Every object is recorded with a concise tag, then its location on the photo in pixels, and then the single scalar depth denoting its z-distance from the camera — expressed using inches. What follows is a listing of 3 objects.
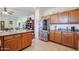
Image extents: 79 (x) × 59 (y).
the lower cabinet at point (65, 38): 81.2
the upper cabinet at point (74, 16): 83.7
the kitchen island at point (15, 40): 56.5
